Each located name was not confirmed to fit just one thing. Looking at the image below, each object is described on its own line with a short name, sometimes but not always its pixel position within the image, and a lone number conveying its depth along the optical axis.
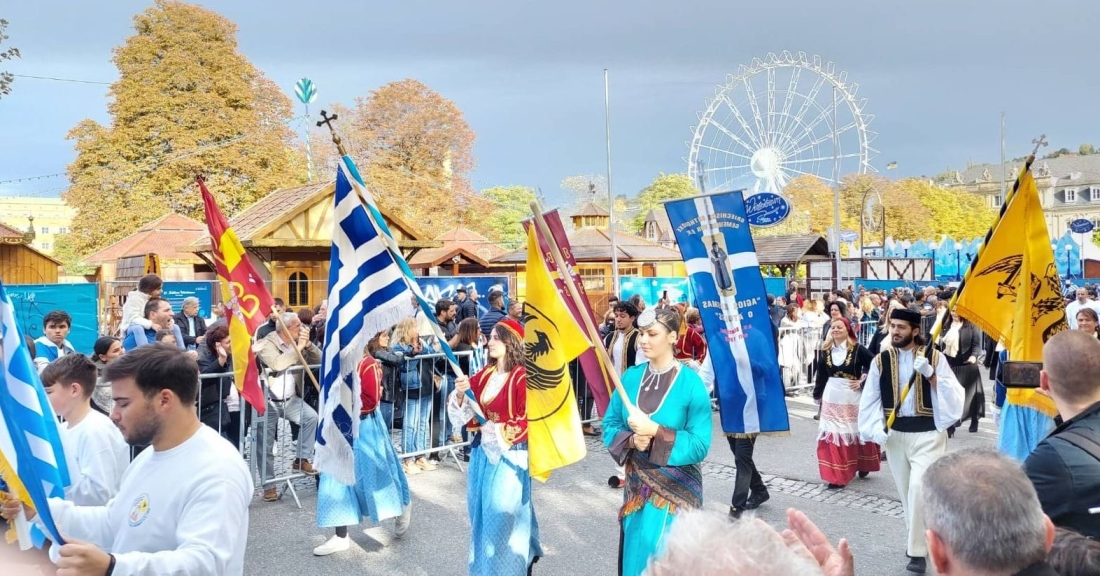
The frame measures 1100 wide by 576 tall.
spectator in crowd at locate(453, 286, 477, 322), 15.46
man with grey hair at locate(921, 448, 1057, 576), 1.92
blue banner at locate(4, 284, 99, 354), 14.36
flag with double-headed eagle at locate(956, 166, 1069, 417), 4.88
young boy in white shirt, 3.39
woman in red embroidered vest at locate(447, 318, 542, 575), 5.06
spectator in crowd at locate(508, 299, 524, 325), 12.03
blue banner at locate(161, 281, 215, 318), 16.61
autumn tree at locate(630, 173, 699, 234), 90.44
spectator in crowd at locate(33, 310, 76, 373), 6.79
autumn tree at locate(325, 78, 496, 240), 39.66
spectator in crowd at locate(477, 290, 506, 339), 11.17
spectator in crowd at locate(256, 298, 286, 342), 7.73
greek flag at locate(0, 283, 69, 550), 2.61
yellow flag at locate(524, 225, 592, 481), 5.15
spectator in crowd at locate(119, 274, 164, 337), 8.41
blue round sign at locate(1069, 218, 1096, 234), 30.44
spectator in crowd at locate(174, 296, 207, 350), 10.41
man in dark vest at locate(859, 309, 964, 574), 5.47
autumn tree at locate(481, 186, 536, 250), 62.81
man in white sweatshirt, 2.58
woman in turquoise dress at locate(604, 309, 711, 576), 4.25
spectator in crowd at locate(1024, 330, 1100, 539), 2.69
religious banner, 5.12
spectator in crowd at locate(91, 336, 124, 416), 6.11
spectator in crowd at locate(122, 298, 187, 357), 7.82
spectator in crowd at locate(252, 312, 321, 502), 7.45
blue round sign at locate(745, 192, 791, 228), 14.06
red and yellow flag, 6.96
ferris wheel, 42.53
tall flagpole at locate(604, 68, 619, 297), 23.59
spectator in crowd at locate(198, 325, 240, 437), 7.04
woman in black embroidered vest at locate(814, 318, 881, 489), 7.46
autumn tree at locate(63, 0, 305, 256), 29.97
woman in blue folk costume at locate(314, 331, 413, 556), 6.02
